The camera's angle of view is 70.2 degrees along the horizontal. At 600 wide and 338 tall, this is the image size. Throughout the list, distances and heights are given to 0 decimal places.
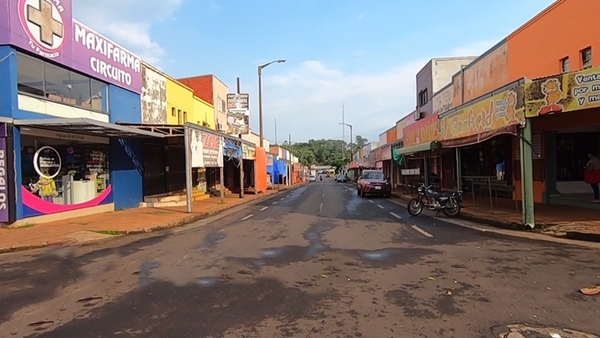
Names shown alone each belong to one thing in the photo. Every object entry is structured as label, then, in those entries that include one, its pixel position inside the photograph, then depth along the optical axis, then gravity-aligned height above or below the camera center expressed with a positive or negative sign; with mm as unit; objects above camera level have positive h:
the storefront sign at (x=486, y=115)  12086 +1698
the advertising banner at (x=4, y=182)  12609 -121
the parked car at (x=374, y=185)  27531 -1094
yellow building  24391 +4271
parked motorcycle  15094 -1296
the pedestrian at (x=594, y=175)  14266 -431
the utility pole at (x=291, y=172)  69469 -388
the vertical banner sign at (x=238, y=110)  30422 +4423
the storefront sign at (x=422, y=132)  21891 +2075
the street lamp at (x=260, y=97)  37469 +6527
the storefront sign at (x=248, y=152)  29770 +1441
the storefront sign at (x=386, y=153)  35481 +1285
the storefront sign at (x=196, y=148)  17809 +1053
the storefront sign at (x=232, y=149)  24409 +1388
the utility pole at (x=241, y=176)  27875 -327
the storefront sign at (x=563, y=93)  10547 +1814
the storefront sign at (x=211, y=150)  19516 +1113
